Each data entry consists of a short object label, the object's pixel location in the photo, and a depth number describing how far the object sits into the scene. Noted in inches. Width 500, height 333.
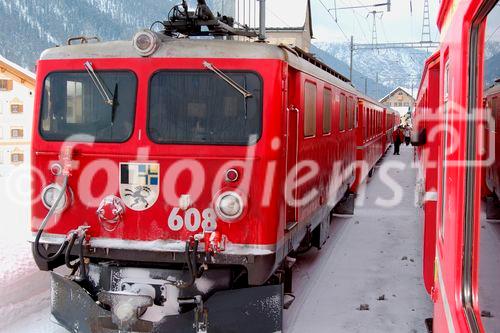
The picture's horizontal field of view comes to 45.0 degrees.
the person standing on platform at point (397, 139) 1301.7
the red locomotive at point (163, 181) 197.5
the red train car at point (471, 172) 86.2
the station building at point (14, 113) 1430.9
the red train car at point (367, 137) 561.9
